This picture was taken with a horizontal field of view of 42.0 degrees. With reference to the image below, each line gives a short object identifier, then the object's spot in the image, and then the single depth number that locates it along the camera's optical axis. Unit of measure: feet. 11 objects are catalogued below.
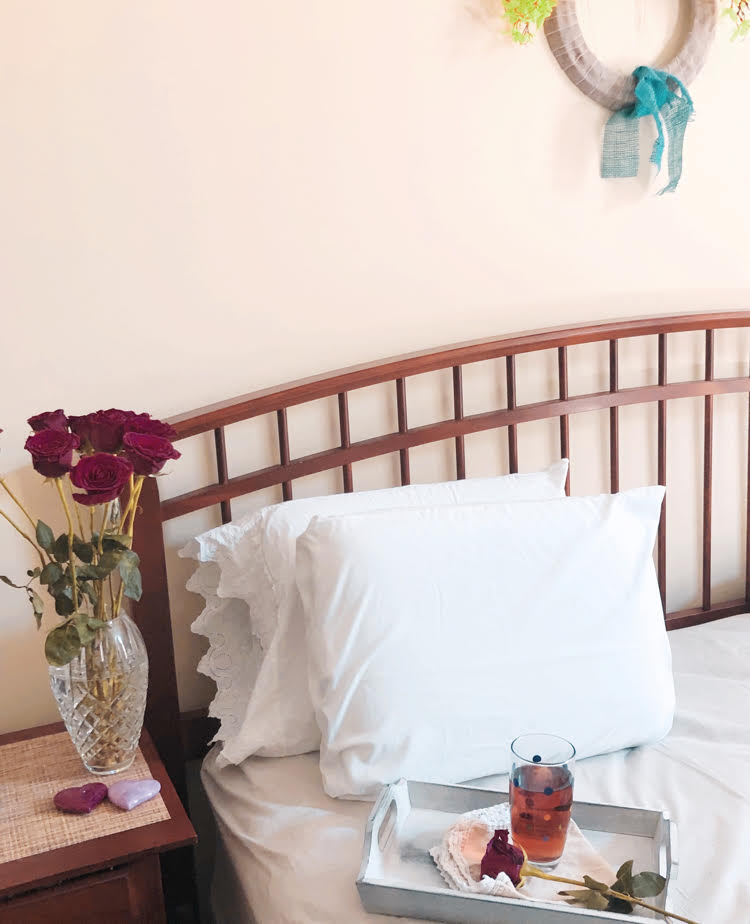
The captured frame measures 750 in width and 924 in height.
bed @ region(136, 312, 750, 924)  3.92
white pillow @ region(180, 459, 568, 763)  4.68
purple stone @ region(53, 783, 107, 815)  4.17
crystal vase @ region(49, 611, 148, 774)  4.29
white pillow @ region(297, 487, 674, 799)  4.35
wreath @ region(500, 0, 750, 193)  5.72
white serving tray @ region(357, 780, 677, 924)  3.45
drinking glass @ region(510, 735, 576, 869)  3.63
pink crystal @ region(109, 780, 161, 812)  4.20
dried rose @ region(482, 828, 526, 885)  3.55
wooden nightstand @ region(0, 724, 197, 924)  3.86
